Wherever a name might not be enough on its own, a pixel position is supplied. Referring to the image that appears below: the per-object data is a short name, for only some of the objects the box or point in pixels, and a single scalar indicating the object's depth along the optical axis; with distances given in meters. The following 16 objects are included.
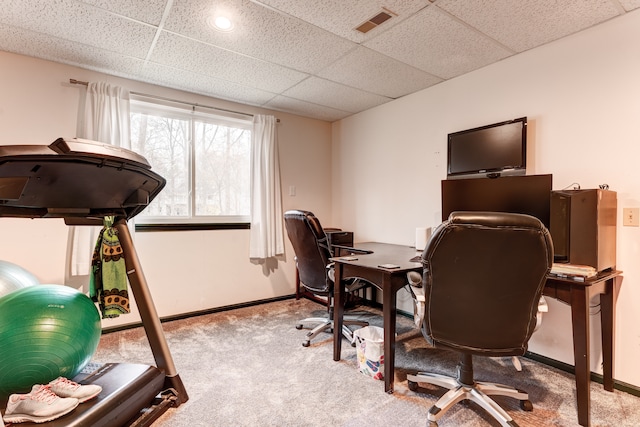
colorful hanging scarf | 1.71
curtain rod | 2.76
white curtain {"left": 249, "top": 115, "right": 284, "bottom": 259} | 3.70
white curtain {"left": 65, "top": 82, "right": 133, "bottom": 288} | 2.73
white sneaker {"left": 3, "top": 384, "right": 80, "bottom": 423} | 1.23
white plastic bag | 2.12
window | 3.19
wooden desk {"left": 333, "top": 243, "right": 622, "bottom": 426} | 1.67
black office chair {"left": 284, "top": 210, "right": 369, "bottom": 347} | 2.59
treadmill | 1.23
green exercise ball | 1.35
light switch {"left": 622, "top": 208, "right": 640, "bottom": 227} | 1.97
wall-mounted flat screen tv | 2.45
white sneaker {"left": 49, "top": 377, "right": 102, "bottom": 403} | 1.33
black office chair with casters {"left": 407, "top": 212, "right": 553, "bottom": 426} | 1.41
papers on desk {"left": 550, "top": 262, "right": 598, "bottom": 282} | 1.73
